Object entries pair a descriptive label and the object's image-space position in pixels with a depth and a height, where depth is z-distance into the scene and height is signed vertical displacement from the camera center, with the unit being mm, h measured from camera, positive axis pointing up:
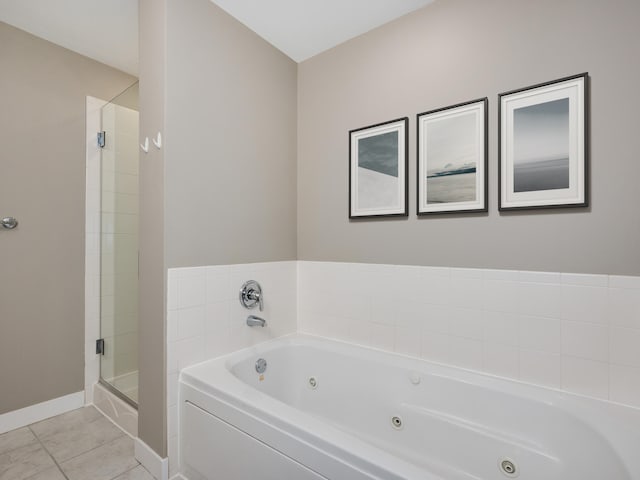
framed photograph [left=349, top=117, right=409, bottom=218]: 1873 +428
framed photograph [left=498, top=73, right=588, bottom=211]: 1369 +431
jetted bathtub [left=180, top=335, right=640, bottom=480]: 1063 -791
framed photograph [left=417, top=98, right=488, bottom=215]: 1612 +429
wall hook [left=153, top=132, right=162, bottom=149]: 1571 +480
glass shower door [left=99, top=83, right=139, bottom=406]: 2133 -42
